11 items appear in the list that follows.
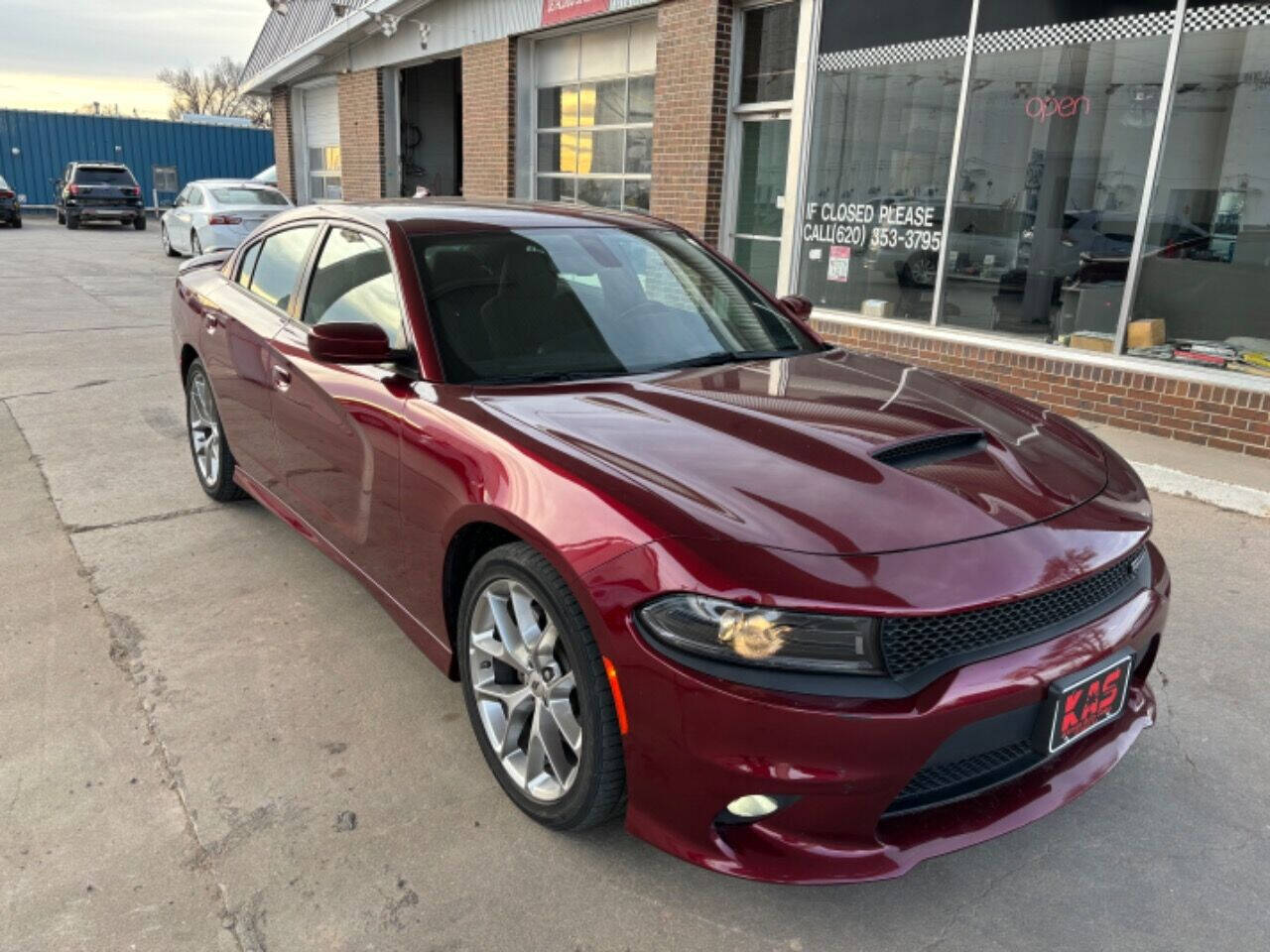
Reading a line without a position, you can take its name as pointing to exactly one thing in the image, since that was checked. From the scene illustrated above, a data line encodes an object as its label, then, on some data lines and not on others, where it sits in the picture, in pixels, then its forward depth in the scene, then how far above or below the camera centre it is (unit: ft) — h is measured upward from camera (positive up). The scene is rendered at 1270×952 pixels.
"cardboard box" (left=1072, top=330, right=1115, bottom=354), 22.88 -2.58
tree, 255.91 +24.99
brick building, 21.76 +1.38
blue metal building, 113.29 +4.32
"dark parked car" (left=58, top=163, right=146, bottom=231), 89.61 -1.21
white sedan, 55.16 -1.36
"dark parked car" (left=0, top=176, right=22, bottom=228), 87.86 -2.68
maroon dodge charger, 6.56 -2.51
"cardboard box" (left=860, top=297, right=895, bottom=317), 27.81 -2.48
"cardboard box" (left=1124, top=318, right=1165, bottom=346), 22.40 -2.22
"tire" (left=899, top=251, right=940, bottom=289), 26.33 -1.30
